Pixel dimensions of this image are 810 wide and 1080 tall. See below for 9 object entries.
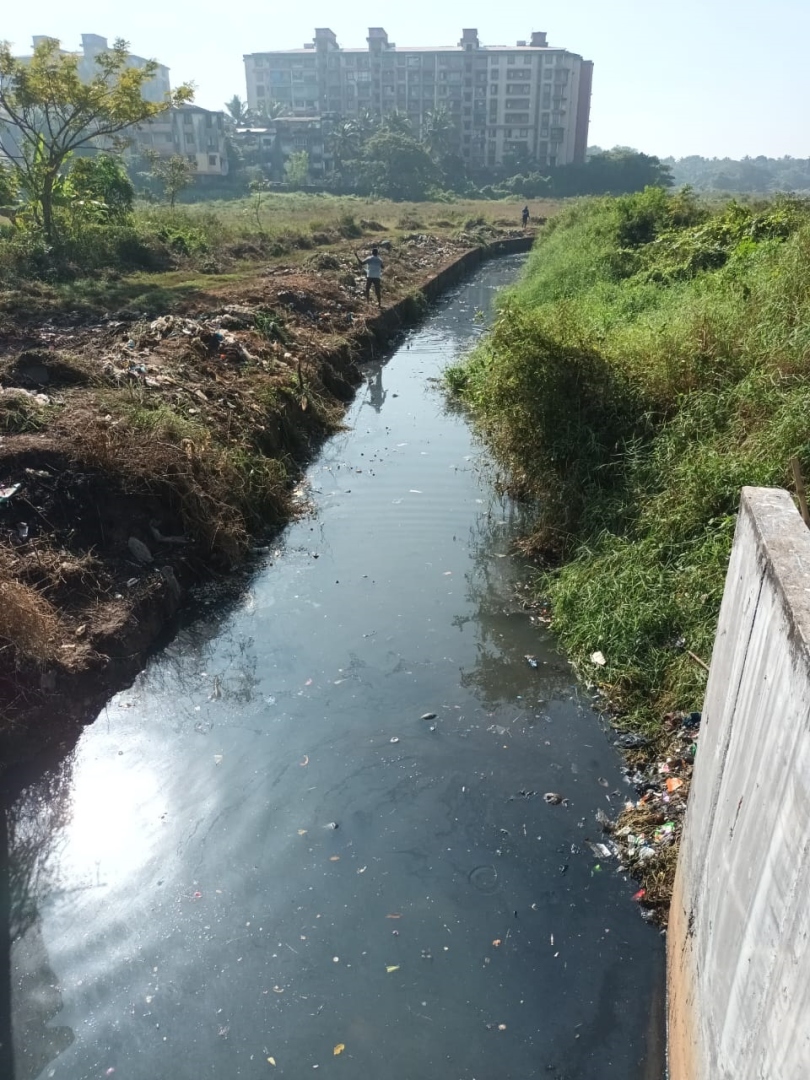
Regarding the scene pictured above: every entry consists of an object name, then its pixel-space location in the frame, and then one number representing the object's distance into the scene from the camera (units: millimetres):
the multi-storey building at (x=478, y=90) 81062
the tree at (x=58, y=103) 16531
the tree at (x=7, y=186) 19312
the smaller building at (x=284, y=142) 75250
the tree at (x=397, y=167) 61188
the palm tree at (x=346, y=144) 66562
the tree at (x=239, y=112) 81875
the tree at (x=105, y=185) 20688
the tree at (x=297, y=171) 63531
